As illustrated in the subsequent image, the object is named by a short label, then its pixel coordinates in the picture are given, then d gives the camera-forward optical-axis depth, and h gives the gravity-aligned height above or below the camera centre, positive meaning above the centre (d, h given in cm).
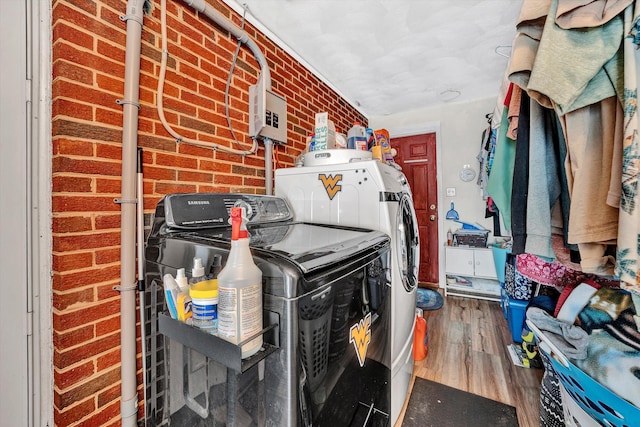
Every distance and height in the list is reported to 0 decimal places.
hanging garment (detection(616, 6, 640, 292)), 71 +13
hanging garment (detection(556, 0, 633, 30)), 73 +59
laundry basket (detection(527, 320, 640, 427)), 81 -63
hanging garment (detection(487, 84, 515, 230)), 120 +19
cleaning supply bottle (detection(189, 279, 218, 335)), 65 -23
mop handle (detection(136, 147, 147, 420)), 106 -18
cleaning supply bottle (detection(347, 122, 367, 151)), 193 +60
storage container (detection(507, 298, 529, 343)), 215 -86
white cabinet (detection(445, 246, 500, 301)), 305 -72
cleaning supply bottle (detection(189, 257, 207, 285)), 75 -16
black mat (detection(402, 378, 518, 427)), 146 -117
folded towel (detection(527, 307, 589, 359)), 100 -53
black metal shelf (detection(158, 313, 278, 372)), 58 -32
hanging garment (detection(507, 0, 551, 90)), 88 +61
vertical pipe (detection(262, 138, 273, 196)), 182 +35
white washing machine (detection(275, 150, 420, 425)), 137 +4
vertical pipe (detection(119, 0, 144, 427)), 102 -2
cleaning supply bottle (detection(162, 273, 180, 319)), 75 -23
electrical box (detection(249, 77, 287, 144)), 168 +69
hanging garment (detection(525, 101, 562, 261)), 95 +12
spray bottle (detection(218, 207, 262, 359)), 59 -19
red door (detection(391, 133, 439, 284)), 368 +26
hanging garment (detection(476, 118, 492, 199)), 284 +64
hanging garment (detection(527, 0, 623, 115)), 76 +45
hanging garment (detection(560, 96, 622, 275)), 79 +11
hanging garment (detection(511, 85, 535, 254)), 102 +13
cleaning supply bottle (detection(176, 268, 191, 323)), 71 -25
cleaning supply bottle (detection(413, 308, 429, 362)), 200 -97
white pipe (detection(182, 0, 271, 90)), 135 +110
